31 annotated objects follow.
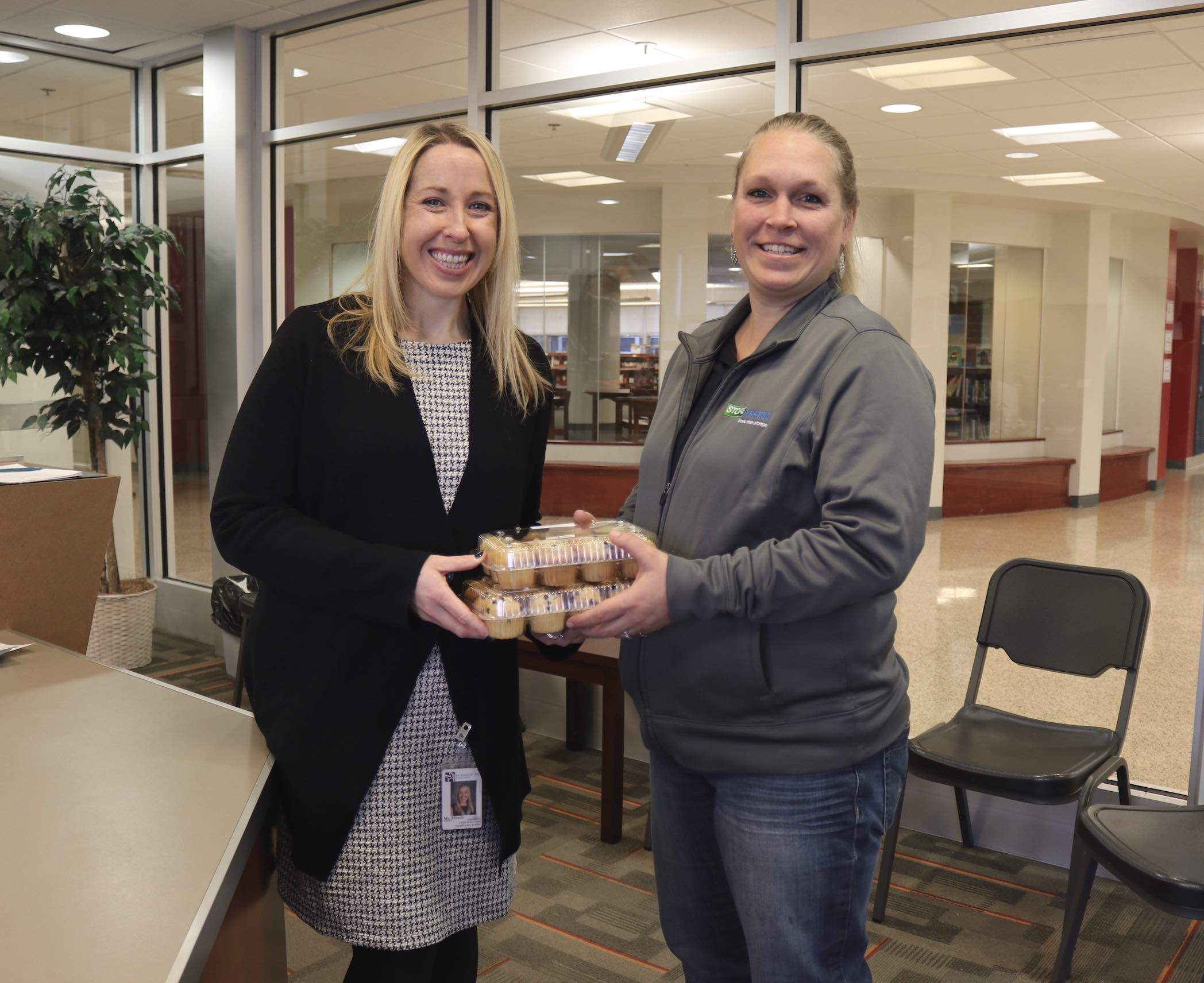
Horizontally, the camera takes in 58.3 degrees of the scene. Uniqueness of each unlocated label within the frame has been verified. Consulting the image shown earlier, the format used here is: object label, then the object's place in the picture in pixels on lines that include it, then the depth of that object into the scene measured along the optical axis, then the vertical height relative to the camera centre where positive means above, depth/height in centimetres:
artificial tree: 509 +38
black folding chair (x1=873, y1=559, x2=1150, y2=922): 285 -83
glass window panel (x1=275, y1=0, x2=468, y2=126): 492 +156
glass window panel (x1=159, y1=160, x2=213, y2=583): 602 +1
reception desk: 113 -58
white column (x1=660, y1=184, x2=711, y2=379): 450 +55
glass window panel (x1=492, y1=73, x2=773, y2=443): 437 +69
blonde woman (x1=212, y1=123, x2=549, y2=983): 159 -26
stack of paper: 257 -23
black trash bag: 440 -90
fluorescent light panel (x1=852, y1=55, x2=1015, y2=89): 362 +109
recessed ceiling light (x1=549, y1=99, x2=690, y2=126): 448 +115
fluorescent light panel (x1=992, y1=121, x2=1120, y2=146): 357 +87
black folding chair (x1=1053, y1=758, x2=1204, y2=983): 216 -96
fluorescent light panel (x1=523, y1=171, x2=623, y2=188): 475 +92
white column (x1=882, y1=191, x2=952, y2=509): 415 +44
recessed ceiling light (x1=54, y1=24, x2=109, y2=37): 545 +178
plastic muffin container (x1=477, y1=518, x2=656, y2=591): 155 -25
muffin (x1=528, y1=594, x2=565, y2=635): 155 -33
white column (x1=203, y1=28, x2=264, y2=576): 556 +81
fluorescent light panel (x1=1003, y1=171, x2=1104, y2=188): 370 +73
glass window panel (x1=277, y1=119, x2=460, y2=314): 536 +90
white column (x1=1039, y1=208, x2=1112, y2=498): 374 +18
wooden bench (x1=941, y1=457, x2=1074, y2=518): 395 -35
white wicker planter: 548 -127
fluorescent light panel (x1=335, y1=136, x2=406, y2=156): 527 +117
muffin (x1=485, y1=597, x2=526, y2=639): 152 -33
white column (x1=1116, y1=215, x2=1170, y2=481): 361 +18
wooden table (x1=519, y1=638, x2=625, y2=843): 356 -101
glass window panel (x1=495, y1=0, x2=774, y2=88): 419 +146
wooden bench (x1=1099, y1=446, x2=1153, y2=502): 371 -27
